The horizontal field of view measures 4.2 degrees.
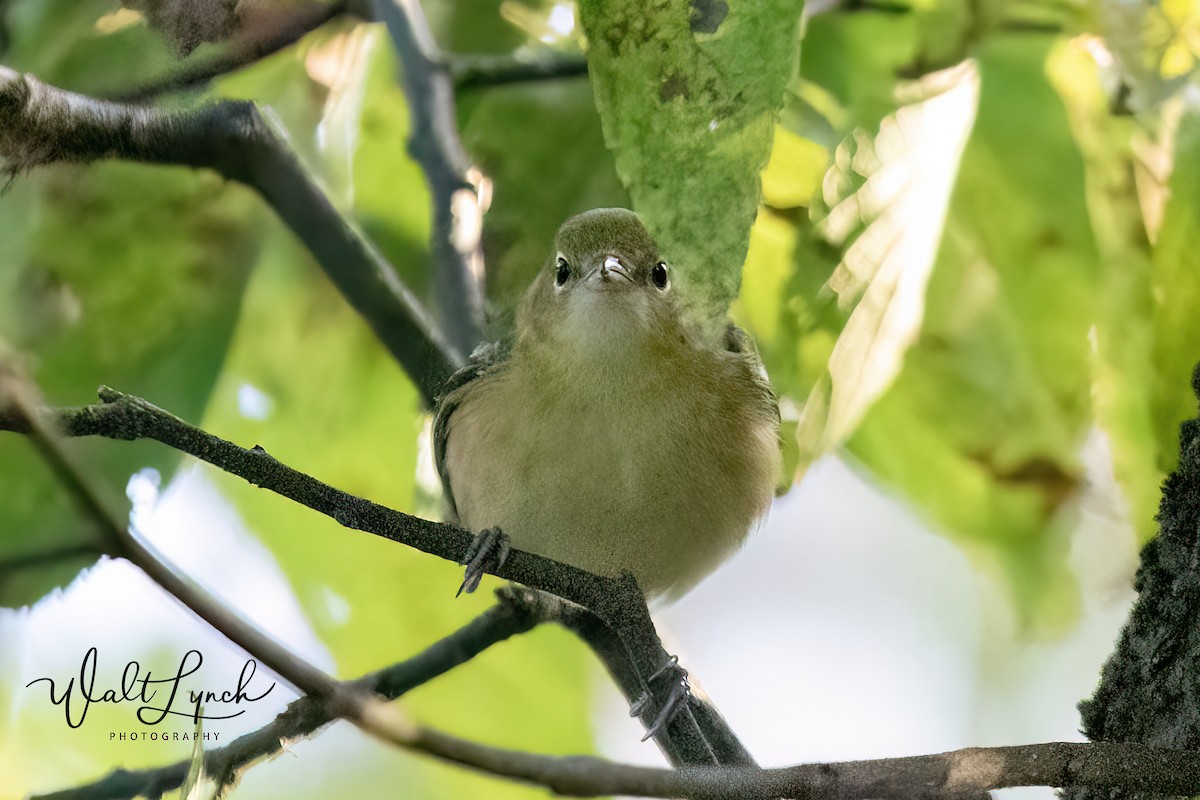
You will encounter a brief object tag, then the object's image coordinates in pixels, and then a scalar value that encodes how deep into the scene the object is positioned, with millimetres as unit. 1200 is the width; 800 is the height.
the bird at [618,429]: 2241
